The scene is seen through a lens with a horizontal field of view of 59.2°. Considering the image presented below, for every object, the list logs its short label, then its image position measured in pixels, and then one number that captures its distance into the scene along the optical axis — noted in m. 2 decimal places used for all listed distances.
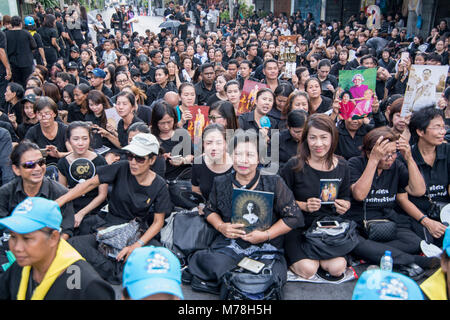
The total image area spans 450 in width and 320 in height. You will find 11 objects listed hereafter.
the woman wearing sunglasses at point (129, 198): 3.42
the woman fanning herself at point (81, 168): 4.02
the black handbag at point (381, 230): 3.71
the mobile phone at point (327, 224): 3.54
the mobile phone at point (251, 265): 3.23
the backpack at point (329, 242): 3.45
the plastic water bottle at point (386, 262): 3.21
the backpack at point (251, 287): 3.09
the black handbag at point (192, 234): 3.64
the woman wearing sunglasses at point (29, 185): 3.26
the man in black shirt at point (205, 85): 7.71
